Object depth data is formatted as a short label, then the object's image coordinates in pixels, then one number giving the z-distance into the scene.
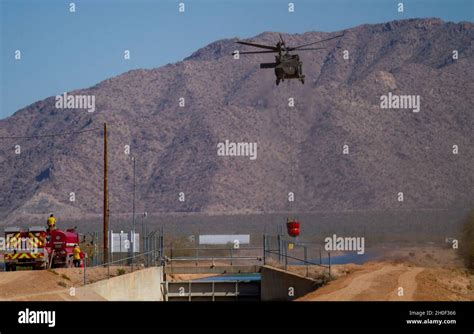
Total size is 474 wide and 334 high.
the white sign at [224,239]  73.25
